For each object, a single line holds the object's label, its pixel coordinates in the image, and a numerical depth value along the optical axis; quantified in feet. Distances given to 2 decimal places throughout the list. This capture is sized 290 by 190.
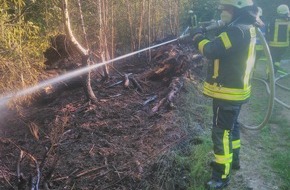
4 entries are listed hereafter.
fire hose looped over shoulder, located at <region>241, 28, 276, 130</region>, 9.93
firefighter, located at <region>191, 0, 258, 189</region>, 8.08
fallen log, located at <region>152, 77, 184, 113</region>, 14.07
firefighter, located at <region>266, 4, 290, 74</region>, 19.46
